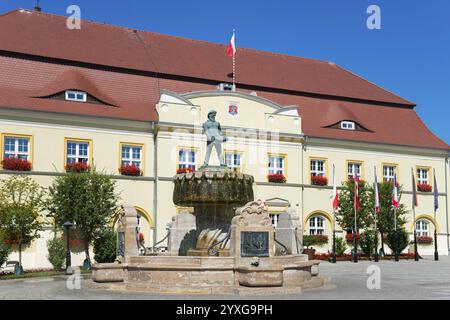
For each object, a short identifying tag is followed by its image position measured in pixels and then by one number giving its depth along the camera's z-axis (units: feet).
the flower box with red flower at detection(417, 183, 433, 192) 146.20
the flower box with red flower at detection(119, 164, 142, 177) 115.34
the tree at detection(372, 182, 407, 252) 131.13
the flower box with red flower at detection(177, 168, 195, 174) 119.24
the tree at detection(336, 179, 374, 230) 130.62
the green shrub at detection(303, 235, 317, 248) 126.21
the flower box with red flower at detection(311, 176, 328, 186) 133.59
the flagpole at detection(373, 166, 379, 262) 116.76
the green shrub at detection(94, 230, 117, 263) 95.45
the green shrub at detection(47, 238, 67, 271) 95.55
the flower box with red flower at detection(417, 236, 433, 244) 143.13
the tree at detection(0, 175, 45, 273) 89.76
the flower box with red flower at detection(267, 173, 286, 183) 128.36
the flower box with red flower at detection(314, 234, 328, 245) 130.93
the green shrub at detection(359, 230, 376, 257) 128.47
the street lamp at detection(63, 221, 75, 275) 79.39
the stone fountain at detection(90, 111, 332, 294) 51.60
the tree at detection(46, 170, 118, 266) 97.66
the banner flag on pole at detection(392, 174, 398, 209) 121.25
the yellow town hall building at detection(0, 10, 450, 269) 111.14
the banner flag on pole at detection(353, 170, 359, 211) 118.93
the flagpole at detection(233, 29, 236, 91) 129.08
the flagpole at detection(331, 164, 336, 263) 112.78
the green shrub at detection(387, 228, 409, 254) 127.85
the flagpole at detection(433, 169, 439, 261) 131.75
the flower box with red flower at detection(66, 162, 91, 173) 109.50
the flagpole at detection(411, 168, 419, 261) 120.88
